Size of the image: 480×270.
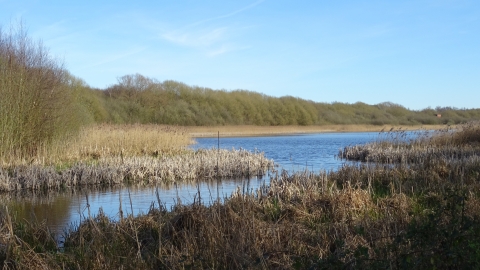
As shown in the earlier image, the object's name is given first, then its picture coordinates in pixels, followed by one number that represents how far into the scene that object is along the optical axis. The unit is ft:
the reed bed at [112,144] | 48.69
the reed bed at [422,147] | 50.14
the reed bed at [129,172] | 38.09
